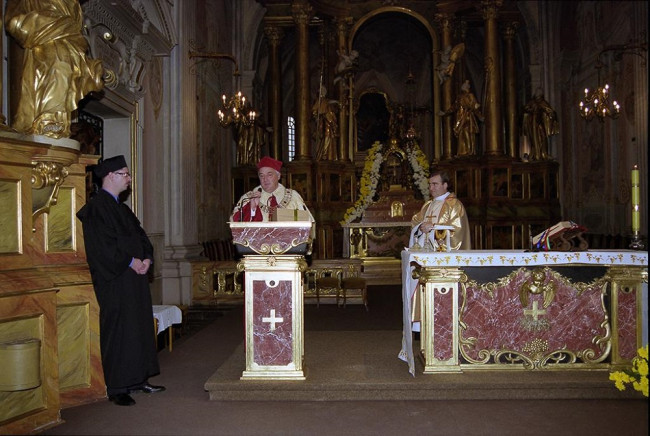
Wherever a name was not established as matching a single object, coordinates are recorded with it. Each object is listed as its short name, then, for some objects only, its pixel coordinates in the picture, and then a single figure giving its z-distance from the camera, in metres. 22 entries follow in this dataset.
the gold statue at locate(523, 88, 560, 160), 16.06
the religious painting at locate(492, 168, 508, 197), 15.91
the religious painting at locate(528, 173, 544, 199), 16.17
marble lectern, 5.07
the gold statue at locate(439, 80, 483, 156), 16.30
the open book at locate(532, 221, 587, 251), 5.38
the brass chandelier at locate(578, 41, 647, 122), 10.82
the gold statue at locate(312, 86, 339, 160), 16.58
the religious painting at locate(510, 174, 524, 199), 16.09
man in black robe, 4.95
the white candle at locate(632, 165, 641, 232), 4.84
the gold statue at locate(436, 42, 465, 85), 16.62
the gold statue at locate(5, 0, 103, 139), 4.72
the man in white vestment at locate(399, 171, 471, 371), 5.73
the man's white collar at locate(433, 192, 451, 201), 6.13
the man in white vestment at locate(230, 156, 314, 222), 5.64
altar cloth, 5.23
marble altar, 5.27
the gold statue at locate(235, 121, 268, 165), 16.56
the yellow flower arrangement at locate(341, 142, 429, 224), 16.16
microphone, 5.63
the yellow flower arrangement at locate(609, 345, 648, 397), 3.16
